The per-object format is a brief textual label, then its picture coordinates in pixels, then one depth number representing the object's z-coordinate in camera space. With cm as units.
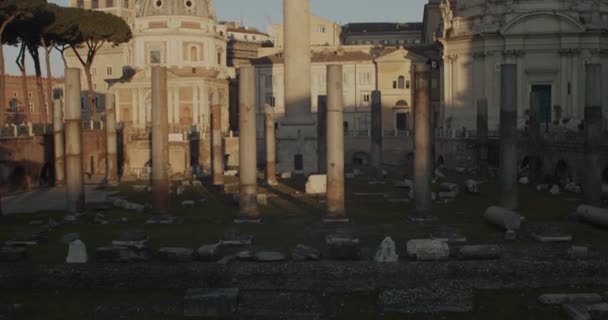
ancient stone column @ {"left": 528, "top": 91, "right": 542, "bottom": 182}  3776
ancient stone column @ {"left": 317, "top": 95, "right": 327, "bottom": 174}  3828
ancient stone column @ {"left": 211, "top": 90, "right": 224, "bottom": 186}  3997
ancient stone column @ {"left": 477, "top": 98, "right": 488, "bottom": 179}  4188
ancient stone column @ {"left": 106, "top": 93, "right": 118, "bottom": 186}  4147
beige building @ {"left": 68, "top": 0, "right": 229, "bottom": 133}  6894
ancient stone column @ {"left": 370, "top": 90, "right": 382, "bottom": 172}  4100
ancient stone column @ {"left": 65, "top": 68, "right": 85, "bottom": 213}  2567
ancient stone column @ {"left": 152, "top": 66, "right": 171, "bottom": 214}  2547
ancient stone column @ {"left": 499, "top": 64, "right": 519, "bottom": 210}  2591
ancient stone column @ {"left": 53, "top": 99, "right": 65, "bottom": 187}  3556
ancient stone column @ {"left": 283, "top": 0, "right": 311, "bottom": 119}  3997
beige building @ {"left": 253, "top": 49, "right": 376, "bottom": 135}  6844
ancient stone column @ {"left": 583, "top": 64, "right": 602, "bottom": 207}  2594
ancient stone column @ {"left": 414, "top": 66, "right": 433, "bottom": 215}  2402
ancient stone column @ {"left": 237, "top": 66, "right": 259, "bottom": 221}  2492
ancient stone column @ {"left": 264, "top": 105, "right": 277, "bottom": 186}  3816
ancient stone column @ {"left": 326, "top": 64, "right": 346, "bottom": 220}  2403
